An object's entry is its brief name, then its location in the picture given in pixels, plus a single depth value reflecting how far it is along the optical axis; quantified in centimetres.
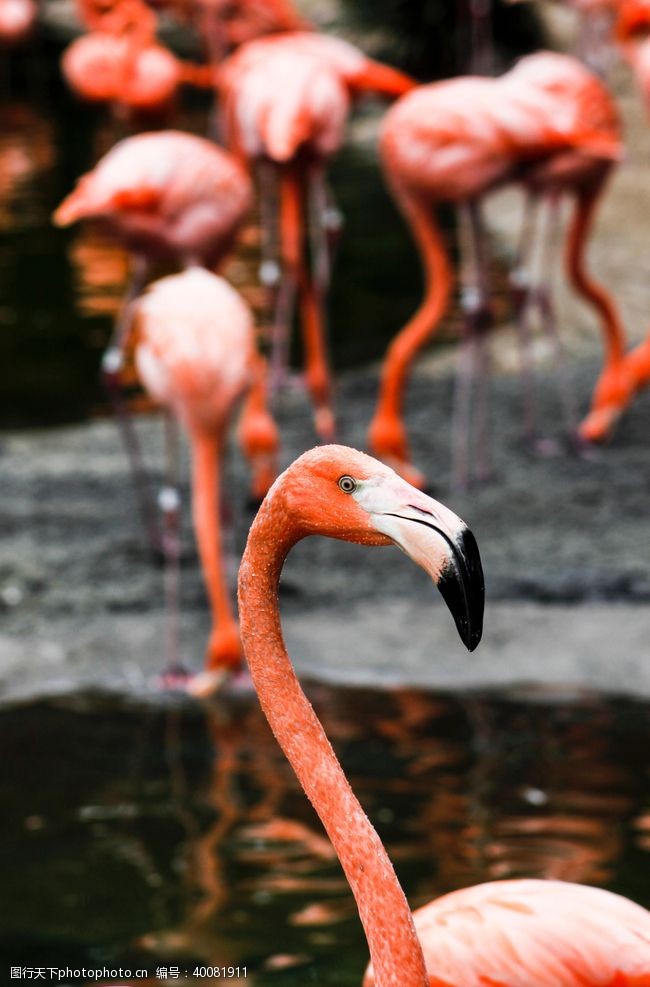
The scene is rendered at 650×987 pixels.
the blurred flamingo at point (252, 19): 2361
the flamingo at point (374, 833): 358
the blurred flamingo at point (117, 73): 2620
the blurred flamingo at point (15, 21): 3212
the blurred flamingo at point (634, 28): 1272
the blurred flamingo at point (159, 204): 1009
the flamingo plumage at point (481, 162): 1068
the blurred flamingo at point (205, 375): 845
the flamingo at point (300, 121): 1135
